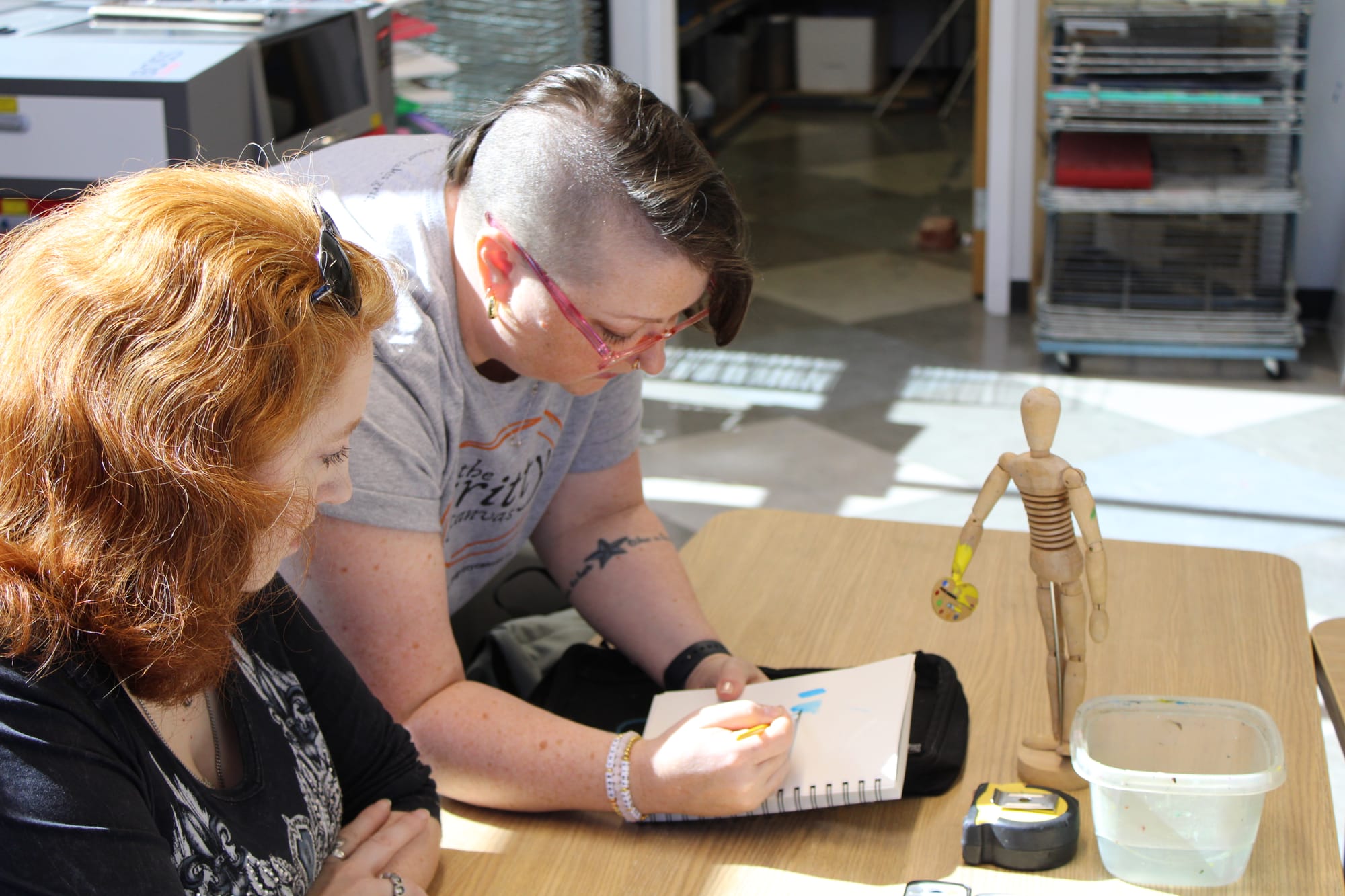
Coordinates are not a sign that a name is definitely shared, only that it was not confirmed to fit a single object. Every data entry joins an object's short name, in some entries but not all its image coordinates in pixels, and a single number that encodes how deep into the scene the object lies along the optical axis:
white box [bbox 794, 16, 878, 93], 7.37
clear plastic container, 0.97
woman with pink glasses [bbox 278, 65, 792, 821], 1.12
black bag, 1.12
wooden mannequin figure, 1.04
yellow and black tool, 1.01
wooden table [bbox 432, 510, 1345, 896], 1.03
